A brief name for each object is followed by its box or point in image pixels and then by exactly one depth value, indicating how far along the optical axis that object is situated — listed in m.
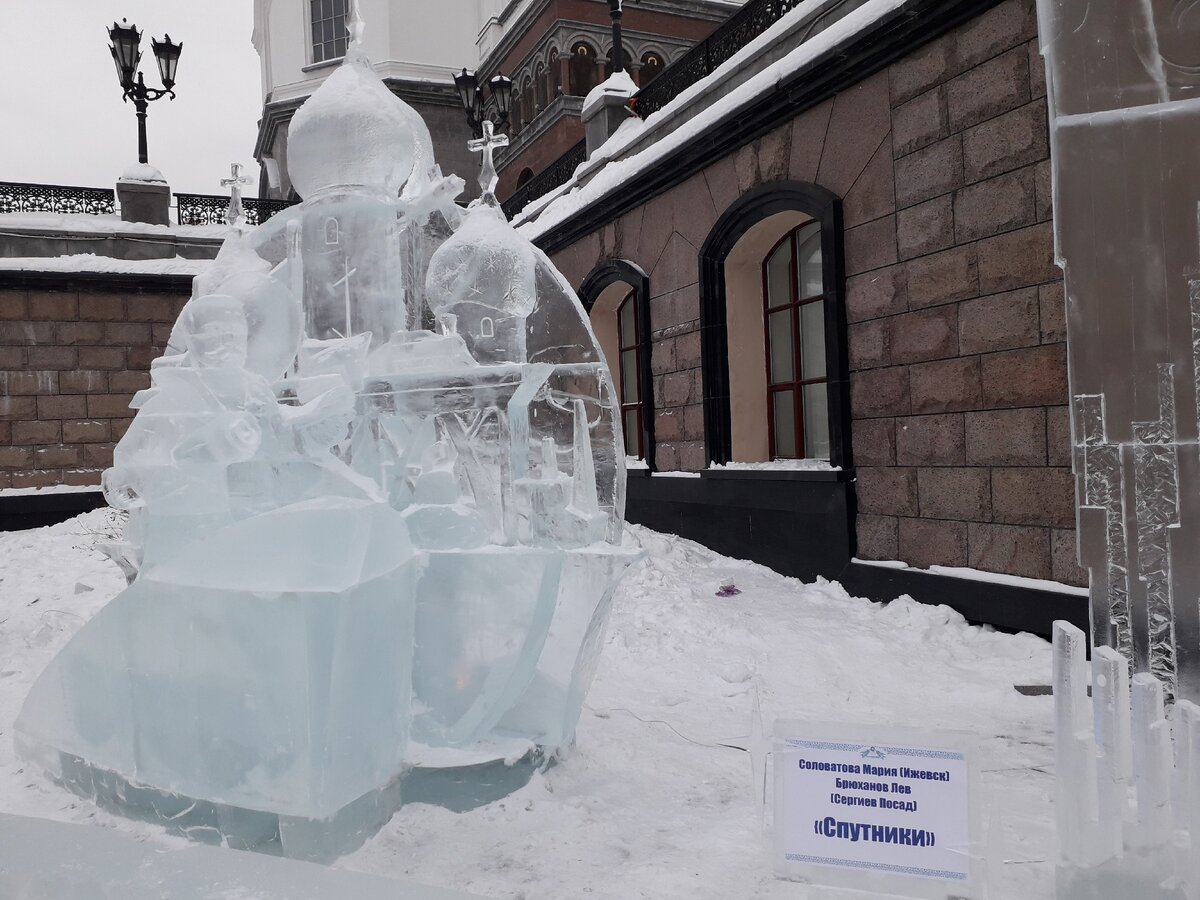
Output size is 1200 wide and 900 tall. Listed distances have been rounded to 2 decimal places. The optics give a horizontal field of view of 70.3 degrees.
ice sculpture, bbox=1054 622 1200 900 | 1.98
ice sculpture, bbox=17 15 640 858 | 2.70
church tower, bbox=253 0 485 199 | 18.09
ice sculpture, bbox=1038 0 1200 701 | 2.24
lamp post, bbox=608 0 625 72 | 10.13
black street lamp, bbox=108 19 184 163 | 10.61
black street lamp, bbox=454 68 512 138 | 13.57
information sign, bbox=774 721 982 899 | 2.03
